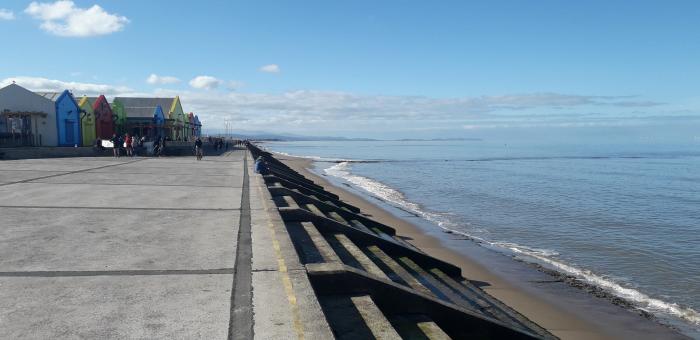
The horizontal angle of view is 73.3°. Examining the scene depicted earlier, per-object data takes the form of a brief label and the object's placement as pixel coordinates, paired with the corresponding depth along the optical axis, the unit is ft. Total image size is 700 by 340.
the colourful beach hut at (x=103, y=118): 132.26
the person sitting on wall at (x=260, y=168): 64.64
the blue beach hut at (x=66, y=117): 113.09
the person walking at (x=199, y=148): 100.83
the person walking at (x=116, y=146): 100.50
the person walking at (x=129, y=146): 106.32
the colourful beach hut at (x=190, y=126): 235.61
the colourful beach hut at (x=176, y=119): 178.09
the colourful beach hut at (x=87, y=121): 122.93
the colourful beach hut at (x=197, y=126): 263.66
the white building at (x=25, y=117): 107.76
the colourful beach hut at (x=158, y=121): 164.55
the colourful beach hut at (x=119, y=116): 145.28
